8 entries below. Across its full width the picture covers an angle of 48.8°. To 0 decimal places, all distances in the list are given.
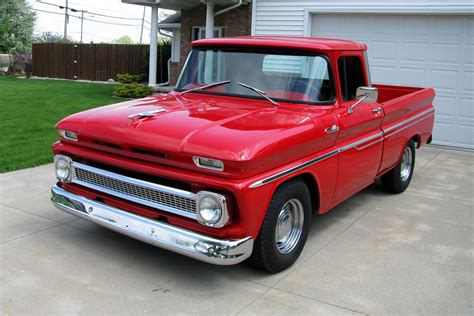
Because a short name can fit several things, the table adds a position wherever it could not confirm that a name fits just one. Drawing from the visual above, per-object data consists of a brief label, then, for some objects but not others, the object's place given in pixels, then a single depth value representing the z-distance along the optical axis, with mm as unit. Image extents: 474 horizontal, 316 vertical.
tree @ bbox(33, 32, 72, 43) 45672
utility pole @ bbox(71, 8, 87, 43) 70250
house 9906
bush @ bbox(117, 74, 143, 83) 19391
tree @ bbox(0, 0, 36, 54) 36094
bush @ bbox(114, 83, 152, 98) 16031
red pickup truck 3629
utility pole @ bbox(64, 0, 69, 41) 54656
